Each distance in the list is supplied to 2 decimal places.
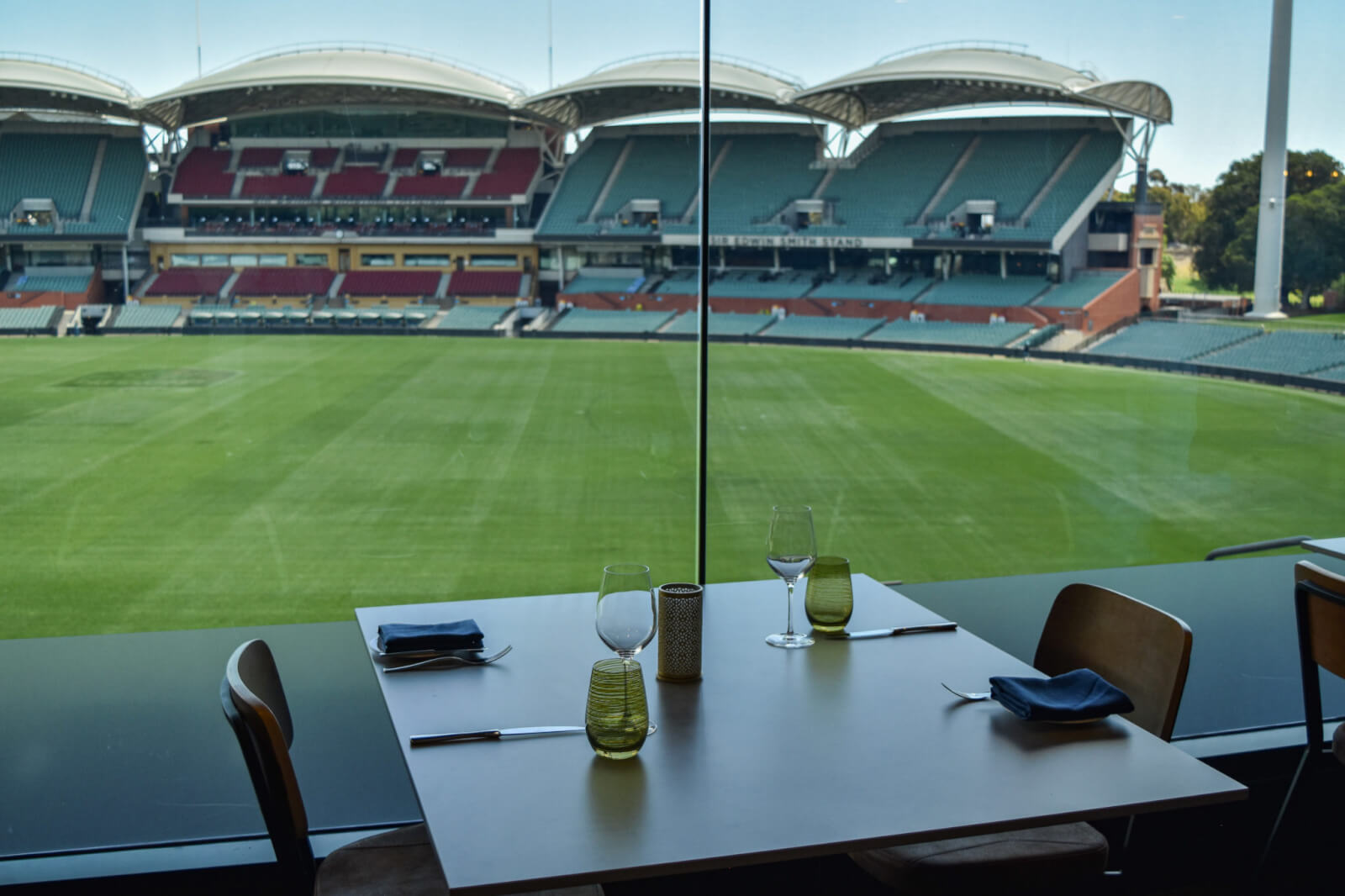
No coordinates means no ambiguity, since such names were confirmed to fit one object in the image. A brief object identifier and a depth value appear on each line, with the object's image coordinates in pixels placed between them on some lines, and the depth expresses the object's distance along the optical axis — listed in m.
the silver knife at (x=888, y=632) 1.81
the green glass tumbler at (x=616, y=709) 1.28
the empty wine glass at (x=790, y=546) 1.77
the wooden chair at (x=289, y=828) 1.44
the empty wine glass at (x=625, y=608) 1.49
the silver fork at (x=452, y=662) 1.66
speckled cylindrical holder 1.58
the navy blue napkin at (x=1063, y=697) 1.42
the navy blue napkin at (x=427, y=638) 1.66
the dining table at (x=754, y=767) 1.11
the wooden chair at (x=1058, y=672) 1.60
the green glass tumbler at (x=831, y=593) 1.78
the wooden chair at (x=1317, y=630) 1.91
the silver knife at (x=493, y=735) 1.37
